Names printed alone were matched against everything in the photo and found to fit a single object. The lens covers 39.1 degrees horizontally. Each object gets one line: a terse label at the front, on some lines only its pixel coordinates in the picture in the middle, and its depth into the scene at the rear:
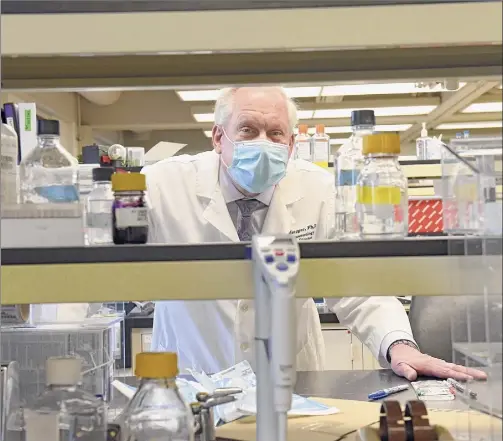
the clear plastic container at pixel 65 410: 1.06
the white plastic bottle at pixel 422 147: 3.80
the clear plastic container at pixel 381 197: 1.06
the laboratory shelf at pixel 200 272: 0.98
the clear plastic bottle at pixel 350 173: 1.25
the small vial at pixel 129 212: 1.03
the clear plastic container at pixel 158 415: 1.06
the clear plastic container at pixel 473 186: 1.03
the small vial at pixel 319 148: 3.37
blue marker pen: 1.62
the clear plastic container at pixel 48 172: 1.09
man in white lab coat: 2.00
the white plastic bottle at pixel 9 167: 1.08
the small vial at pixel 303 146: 3.35
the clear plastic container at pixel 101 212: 1.10
